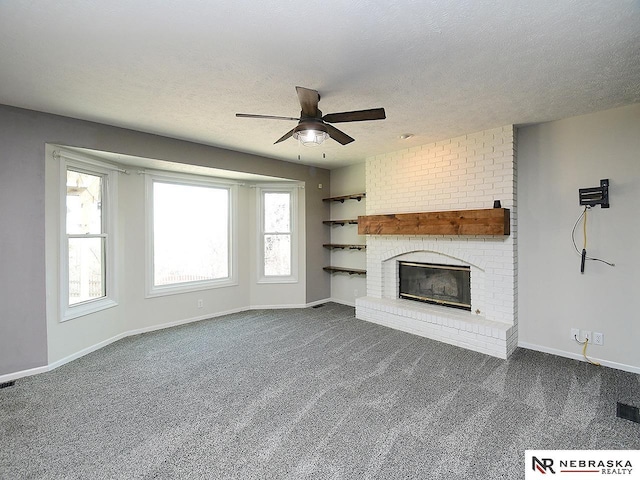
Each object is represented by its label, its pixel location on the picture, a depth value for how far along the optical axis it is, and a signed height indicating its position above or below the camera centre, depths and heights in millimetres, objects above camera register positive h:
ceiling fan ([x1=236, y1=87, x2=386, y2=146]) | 2246 +919
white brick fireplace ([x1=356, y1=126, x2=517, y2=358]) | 3525 -90
